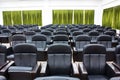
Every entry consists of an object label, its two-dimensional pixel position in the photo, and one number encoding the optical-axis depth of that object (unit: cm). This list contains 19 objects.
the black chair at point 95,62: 177
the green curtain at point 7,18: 877
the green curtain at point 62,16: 830
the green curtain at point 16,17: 866
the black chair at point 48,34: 359
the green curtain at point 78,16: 827
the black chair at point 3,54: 207
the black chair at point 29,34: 381
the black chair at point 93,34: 372
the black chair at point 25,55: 196
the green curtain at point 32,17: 849
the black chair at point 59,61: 182
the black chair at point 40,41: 301
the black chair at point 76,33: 366
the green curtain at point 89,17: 822
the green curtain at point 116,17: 524
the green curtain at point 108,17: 592
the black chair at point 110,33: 370
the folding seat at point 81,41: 294
